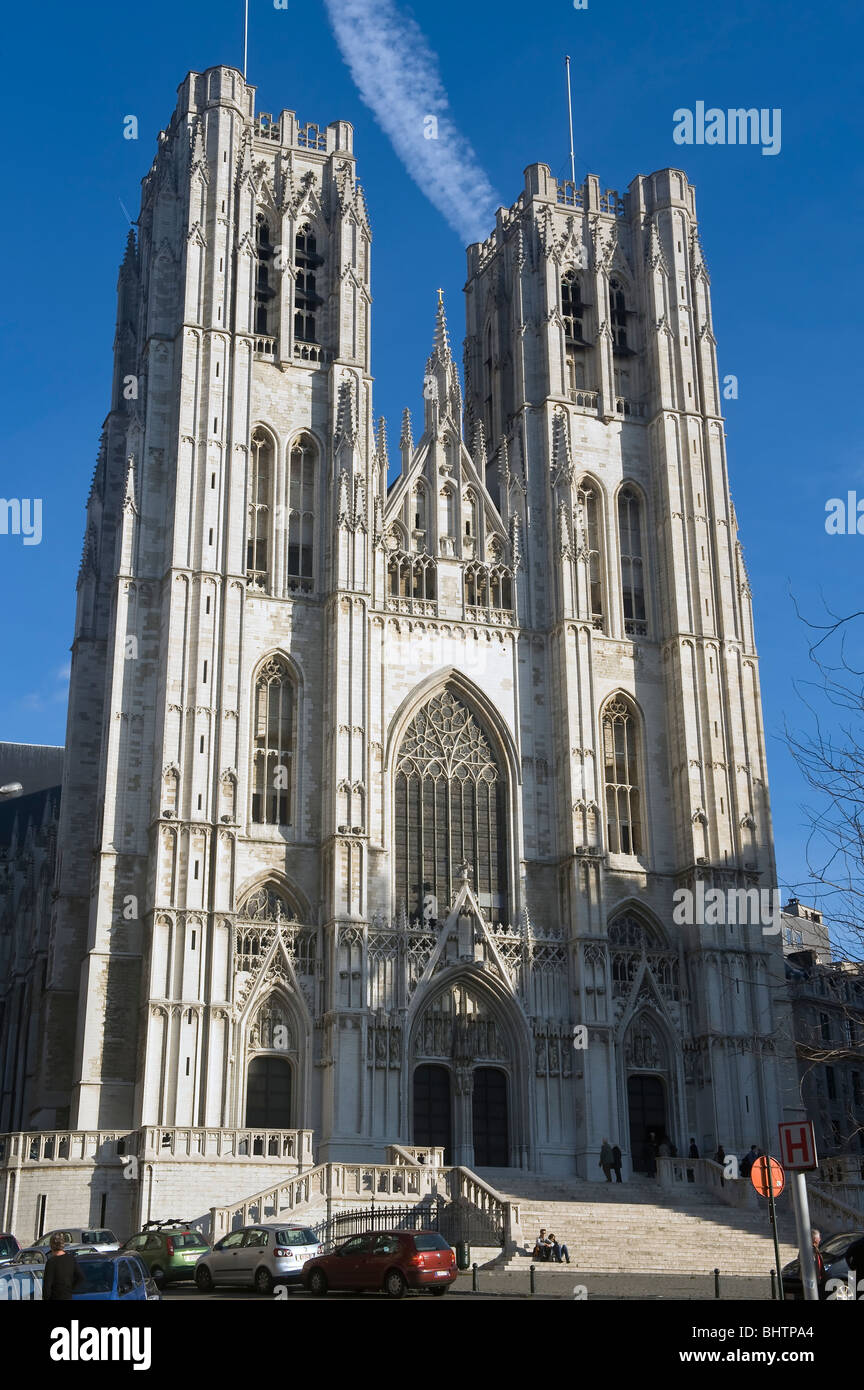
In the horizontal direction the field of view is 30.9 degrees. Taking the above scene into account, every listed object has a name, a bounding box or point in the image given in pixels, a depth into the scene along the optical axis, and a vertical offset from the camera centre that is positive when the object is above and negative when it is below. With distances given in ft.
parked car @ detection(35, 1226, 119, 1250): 88.33 -2.88
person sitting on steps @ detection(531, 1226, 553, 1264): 93.08 -4.04
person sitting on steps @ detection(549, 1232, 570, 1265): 93.15 -4.10
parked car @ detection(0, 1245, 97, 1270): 73.44 -3.21
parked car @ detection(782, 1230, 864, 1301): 62.03 -4.12
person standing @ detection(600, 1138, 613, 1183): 125.70 +1.56
